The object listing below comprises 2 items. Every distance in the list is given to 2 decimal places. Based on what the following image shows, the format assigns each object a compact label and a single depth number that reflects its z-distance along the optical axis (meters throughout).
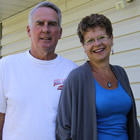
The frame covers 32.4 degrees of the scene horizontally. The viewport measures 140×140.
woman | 1.64
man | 1.71
